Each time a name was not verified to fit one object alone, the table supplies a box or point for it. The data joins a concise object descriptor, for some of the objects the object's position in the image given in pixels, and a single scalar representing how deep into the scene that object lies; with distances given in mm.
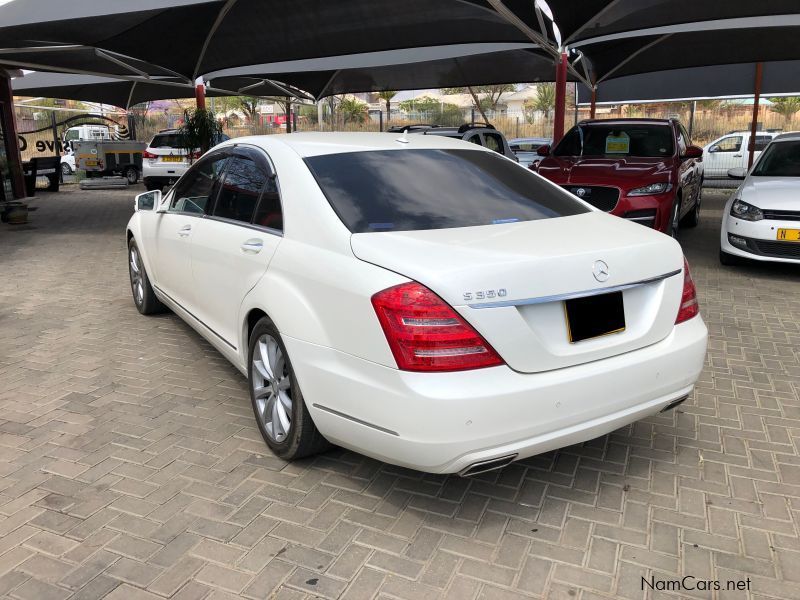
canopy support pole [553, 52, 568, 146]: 11877
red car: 7895
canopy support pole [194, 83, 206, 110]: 15667
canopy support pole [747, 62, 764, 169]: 16562
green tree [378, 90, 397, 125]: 35475
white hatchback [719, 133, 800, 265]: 7082
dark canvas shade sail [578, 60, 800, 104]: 18547
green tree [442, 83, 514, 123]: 48956
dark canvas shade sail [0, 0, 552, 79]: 10289
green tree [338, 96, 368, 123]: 49094
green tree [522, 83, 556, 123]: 50719
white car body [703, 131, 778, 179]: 19391
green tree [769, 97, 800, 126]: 40688
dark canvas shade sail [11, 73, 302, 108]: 18328
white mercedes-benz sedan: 2469
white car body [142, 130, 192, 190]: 16547
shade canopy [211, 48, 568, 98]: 17641
